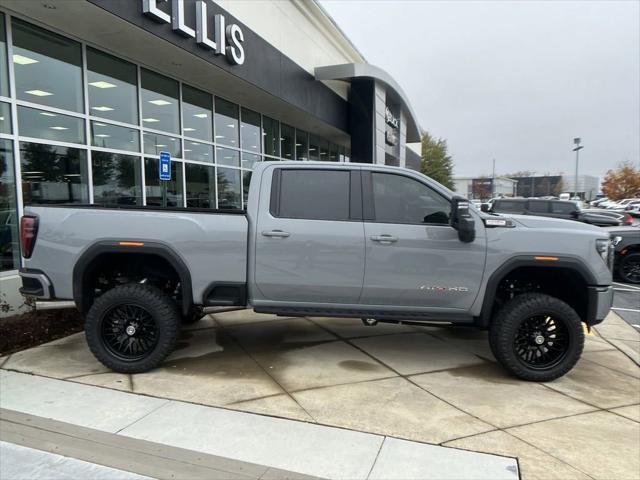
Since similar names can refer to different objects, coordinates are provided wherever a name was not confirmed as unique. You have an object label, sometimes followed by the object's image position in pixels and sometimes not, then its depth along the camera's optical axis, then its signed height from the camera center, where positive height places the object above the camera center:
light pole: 45.03 +5.71
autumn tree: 50.16 +2.42
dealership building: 7.03 +2.29
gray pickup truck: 4.45 -0.59
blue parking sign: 9.66 +0.78
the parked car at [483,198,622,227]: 14.72 -0.11
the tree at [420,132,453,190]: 68.12 +6.49
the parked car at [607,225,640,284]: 10.44 -1.13
